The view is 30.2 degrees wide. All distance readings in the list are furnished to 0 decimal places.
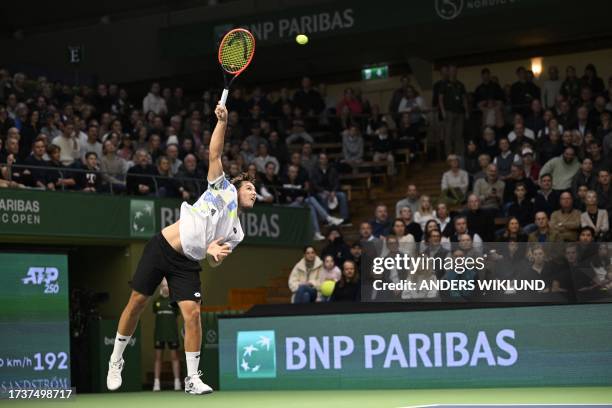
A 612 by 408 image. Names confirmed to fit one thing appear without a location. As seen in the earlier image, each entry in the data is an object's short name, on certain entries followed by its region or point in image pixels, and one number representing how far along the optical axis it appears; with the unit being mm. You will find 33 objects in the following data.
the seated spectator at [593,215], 18344
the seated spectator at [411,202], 21488
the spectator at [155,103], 27250
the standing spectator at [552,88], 24078
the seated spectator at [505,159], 21719
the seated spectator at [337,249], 20422
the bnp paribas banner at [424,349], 15320
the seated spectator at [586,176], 19531
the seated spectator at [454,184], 21844
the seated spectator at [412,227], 19828
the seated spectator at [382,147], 25797
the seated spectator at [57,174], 20406
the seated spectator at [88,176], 21016
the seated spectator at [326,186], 24156
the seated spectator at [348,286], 18031
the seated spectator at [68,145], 21219
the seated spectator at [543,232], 18109
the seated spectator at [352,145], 25891
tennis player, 10352
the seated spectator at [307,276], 19328
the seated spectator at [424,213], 20578
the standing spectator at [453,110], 24797
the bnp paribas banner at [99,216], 19922
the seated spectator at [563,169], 20375
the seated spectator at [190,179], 22328
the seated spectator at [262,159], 24378
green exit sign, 30484
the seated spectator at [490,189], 20688
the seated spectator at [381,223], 20891
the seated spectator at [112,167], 21438
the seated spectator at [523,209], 19922
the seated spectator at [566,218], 18297
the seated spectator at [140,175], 21781
